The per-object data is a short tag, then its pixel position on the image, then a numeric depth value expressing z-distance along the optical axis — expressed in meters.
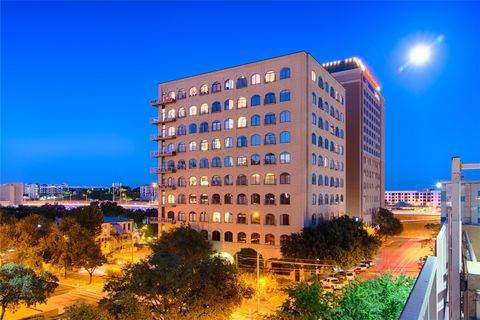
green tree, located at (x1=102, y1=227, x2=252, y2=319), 19.69
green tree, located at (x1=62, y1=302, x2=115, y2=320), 18.20
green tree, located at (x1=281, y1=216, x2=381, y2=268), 36.78
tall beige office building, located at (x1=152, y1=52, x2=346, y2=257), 47.00
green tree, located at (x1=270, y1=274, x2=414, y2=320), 13.66
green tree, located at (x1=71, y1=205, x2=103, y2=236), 46.58
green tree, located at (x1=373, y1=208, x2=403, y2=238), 73.31
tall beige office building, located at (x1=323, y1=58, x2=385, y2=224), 74.06
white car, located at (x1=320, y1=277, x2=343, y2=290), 37.12
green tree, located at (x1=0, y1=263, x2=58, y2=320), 24.14
